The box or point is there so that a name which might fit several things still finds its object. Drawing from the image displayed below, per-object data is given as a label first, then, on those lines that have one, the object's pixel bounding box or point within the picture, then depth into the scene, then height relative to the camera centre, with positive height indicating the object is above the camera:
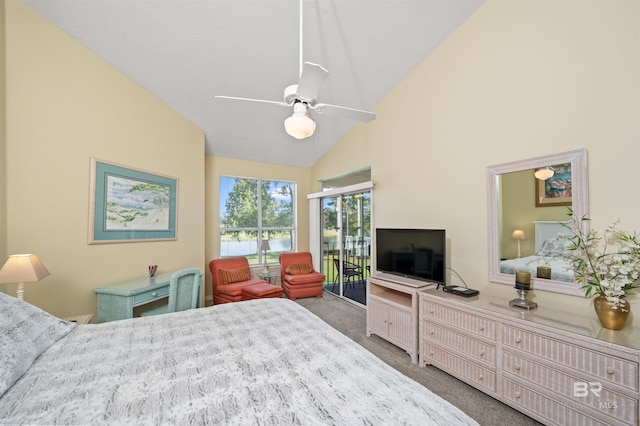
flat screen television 2.67 -0.42
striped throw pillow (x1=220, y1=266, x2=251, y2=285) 4.13 -0.98
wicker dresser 1.47 -0.99
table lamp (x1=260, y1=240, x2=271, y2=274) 4.99 -0.57
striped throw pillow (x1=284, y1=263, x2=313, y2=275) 4.86 -1.01
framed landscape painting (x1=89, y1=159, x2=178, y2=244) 2.58 +0.14
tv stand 2.63 -1.06
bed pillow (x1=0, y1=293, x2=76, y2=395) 1.10 -0.61
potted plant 1.59 -0.33
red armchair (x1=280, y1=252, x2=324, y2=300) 4.64 -1.12
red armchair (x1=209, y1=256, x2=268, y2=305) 3.94 -1.02
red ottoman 3.79 -1.13
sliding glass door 4.38 -0.50
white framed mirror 1.99 +0.01
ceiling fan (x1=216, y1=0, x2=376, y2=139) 1.54 +0.82
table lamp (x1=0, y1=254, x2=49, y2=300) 1.72 -0.37
